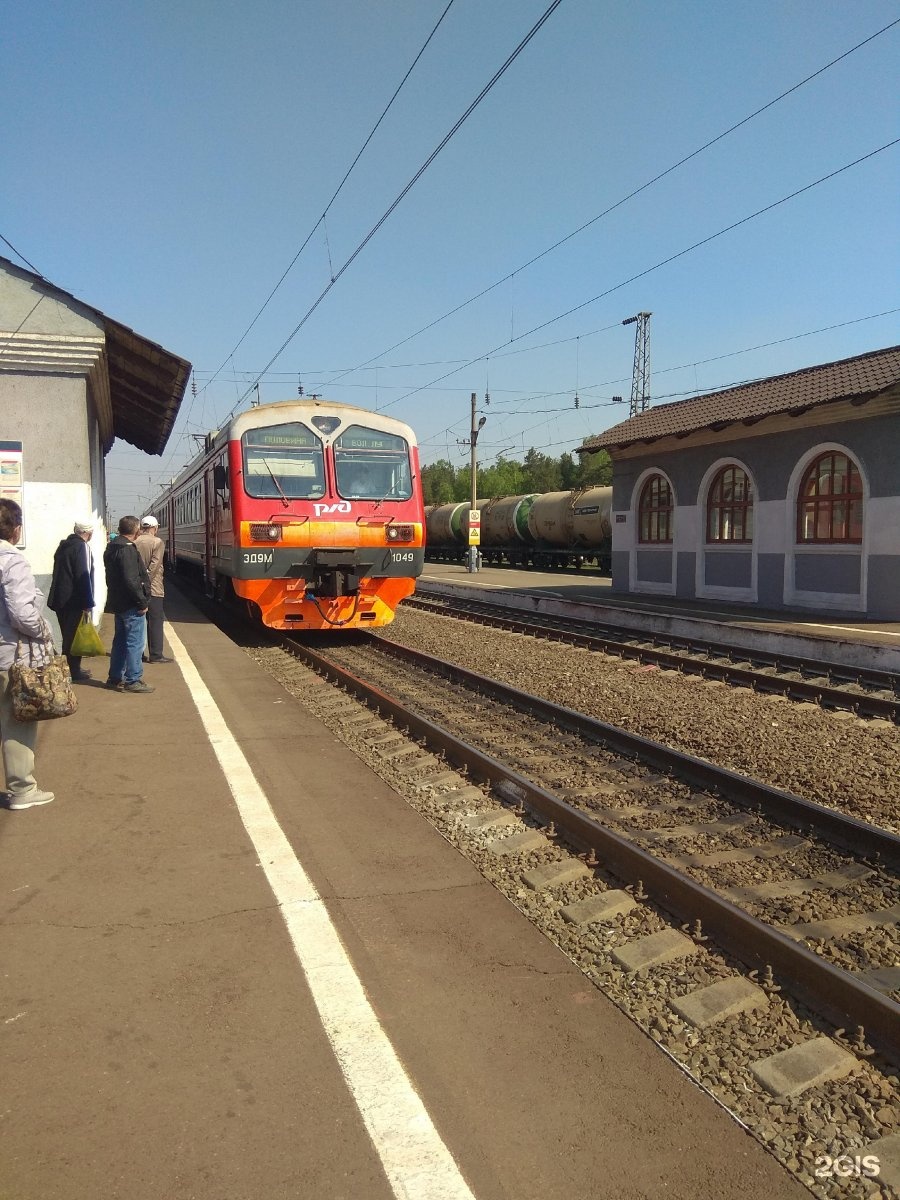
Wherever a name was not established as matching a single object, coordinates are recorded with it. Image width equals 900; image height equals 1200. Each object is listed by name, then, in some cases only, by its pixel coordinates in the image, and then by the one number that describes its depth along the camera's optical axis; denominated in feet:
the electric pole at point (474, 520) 100.23
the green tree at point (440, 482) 333.09
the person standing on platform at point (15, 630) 15.53
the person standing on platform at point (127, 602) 27.61
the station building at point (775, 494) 49.19
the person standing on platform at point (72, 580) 27.43
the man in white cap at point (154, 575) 31.30
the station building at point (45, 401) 31.01
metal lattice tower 143.54
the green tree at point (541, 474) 303.27
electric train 38.60
